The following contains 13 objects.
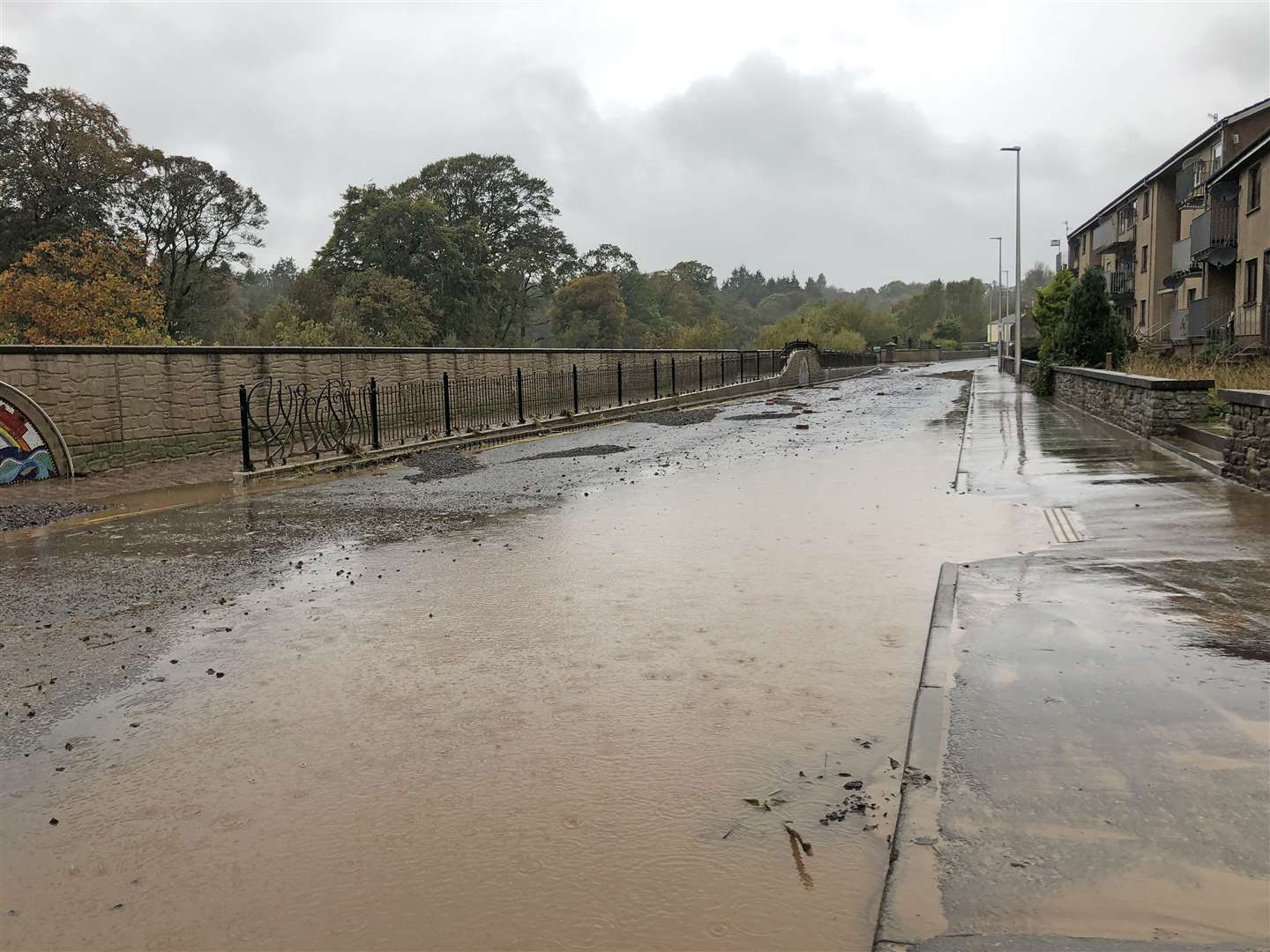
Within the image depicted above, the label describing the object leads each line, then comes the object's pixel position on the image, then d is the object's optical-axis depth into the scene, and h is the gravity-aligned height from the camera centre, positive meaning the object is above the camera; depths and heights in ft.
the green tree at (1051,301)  177.27 +11.09
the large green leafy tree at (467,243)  196.75 +29.04
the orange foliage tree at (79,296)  113.91 +10.42
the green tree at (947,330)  391.04 +12.41
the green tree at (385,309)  179.74 +12.35
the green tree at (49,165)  133.08 +30.83
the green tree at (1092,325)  89.76 +2.92
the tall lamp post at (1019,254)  136.46 +15.50
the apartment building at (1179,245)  111.45 +16.32
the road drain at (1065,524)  29.40 -5.49
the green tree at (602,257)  296.92 +35.25
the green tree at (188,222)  154.61 +26.76
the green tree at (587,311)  271.49 +16.46
